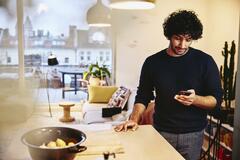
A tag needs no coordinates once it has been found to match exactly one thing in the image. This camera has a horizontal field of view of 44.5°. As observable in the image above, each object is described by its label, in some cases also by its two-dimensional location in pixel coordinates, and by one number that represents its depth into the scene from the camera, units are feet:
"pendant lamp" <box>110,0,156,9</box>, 4.73
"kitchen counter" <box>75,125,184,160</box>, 3.17
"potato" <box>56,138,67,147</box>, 2.18
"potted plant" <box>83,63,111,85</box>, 12.85
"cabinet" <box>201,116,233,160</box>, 8.52
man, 4.62
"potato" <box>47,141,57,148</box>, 2.06
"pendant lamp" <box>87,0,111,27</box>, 8.47
